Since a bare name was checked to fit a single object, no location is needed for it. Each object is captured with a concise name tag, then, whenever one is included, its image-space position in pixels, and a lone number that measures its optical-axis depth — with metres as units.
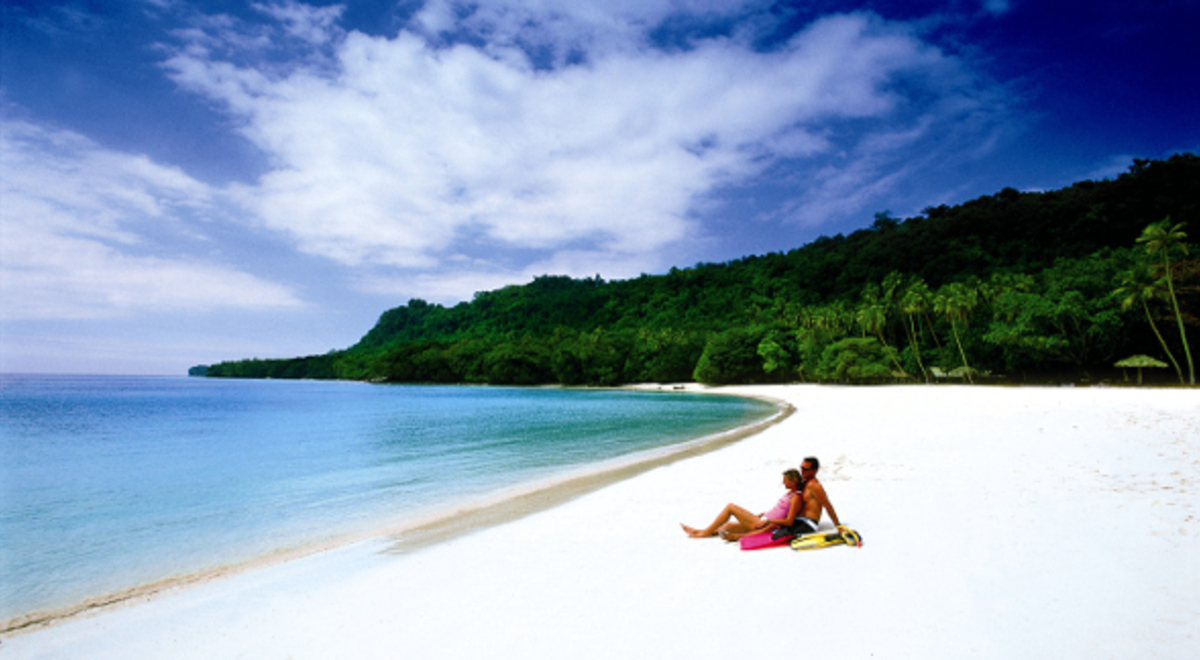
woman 6.40
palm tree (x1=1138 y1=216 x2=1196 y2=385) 31.09
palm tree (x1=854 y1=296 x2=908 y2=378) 55.06
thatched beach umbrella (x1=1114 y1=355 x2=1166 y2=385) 35.00
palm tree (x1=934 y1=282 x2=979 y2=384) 45.53
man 6.34
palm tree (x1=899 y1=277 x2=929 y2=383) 49.03
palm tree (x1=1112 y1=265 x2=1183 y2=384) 33.06
